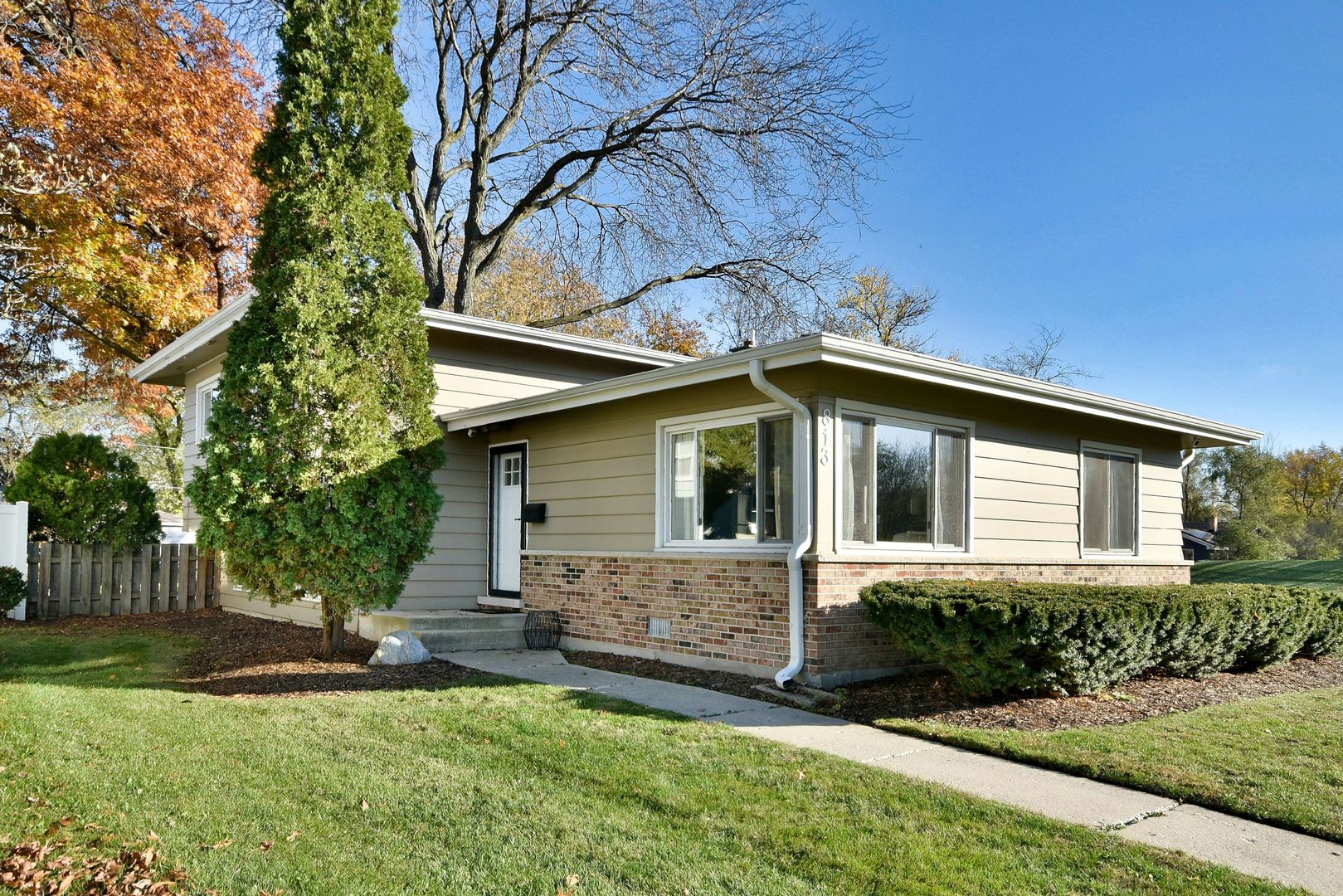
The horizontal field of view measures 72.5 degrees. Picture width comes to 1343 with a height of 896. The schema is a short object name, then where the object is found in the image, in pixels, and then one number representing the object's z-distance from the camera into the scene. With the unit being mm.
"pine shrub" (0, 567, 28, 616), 11617
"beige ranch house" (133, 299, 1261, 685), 7602
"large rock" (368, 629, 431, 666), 8508
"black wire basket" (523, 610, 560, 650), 9844
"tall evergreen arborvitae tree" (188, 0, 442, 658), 7945
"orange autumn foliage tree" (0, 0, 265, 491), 14320
